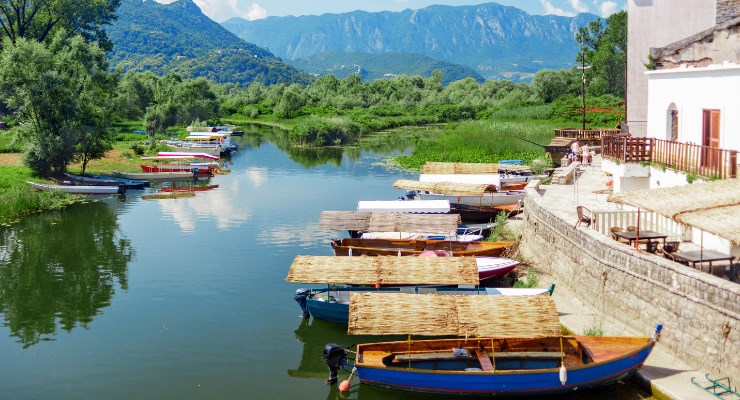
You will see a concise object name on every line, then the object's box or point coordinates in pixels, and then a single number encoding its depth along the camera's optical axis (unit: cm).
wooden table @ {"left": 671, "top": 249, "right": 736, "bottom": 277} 1691
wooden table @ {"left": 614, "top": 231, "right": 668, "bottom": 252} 1856
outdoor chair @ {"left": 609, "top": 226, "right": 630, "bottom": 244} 1977
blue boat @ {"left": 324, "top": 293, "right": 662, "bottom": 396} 1622
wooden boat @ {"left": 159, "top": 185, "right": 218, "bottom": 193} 4741
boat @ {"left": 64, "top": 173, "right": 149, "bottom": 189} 4672
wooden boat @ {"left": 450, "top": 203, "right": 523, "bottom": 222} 3488
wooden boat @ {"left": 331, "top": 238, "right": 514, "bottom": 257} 2633
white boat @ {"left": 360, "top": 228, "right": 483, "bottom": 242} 2851
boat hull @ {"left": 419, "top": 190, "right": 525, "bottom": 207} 3656
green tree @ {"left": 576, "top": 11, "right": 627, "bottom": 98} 9888
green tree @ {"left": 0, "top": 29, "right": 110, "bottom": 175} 4550
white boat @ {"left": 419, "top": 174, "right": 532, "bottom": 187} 3619
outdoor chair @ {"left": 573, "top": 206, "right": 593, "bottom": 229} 2184
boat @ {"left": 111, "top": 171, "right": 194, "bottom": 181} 5047
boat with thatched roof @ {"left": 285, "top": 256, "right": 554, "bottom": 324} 2081
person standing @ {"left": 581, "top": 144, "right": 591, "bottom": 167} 4028
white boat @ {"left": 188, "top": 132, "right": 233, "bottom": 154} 6856
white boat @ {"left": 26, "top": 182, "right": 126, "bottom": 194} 4443
